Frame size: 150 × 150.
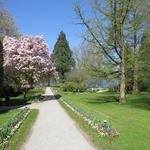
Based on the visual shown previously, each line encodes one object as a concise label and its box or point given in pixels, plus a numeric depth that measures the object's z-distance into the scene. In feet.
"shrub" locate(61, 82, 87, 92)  80.05
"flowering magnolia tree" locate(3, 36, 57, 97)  46.64
